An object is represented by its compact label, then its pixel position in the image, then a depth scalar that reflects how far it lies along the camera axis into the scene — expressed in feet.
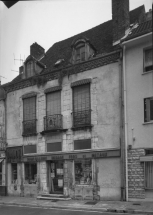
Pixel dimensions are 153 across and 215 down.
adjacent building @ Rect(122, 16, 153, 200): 42.47
